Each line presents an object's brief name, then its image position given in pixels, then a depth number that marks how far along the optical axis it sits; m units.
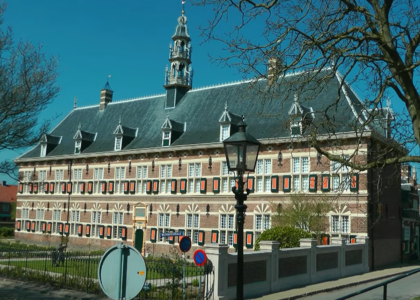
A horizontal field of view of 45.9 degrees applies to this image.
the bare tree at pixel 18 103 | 12.32
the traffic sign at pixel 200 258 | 14.04
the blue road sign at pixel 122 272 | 5.39
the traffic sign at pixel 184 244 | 14.98
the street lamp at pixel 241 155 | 9.01
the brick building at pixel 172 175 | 28.59
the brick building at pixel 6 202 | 62.81
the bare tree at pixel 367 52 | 10.34
